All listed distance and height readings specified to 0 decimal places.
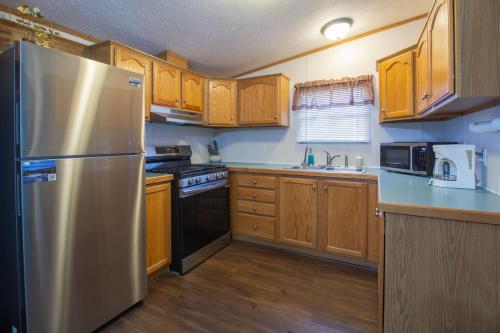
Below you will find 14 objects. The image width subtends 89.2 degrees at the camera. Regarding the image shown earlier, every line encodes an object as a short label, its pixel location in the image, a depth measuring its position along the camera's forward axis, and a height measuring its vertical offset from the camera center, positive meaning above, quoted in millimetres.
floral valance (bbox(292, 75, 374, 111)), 2863 +799
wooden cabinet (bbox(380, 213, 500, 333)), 1081 -531
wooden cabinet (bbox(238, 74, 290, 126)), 3162 +763
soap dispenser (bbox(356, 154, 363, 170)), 2881 -45
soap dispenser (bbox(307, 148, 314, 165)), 3225 +5
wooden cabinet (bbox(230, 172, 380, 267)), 2416 -580
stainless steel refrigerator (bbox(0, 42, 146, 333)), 1253 -156
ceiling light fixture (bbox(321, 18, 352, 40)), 2527 +1336
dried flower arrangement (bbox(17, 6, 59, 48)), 1532 +881
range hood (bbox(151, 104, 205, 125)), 2484 +478
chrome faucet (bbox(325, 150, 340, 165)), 3145 +9
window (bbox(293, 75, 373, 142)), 2926 +621
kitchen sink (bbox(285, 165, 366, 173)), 2914 -94
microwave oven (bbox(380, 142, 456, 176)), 2172 +15
